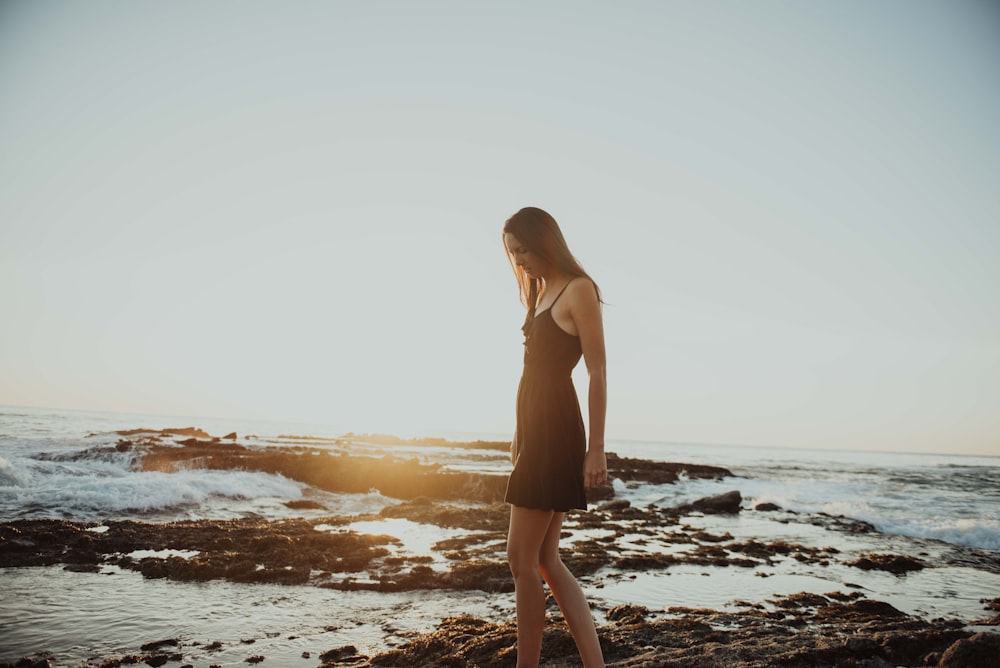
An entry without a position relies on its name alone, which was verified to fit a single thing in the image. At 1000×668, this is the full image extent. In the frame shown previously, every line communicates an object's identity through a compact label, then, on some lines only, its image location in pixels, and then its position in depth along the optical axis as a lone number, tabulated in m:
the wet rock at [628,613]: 4.80
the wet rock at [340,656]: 3.80
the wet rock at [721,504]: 16.25
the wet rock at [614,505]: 15.05
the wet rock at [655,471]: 27.72
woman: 2.49
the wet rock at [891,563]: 8.45
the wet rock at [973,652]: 3.19
